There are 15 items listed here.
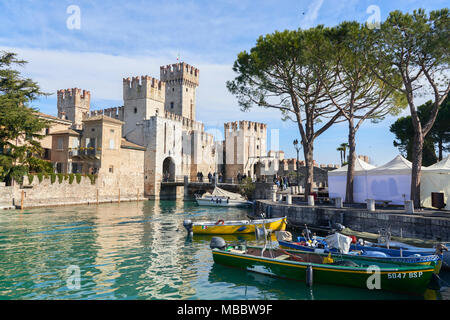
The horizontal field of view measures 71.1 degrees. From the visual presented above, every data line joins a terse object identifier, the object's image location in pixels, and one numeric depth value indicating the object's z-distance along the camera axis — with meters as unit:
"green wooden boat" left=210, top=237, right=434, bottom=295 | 7.66
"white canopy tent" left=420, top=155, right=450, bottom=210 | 15.07
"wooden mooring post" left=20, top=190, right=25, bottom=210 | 24.71
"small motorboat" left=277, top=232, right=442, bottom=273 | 8.50
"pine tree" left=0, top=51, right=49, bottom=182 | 24.50
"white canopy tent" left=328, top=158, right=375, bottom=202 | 18.64
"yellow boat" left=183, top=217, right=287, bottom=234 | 15.70
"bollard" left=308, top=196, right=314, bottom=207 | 18.41
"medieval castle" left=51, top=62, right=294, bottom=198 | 33.78
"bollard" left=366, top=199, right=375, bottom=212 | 14.56
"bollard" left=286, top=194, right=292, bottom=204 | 19.97
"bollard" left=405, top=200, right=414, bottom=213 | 13.30
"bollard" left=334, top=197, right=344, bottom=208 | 16.73
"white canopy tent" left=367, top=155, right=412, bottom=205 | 16.62
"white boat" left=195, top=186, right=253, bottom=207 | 31.72
